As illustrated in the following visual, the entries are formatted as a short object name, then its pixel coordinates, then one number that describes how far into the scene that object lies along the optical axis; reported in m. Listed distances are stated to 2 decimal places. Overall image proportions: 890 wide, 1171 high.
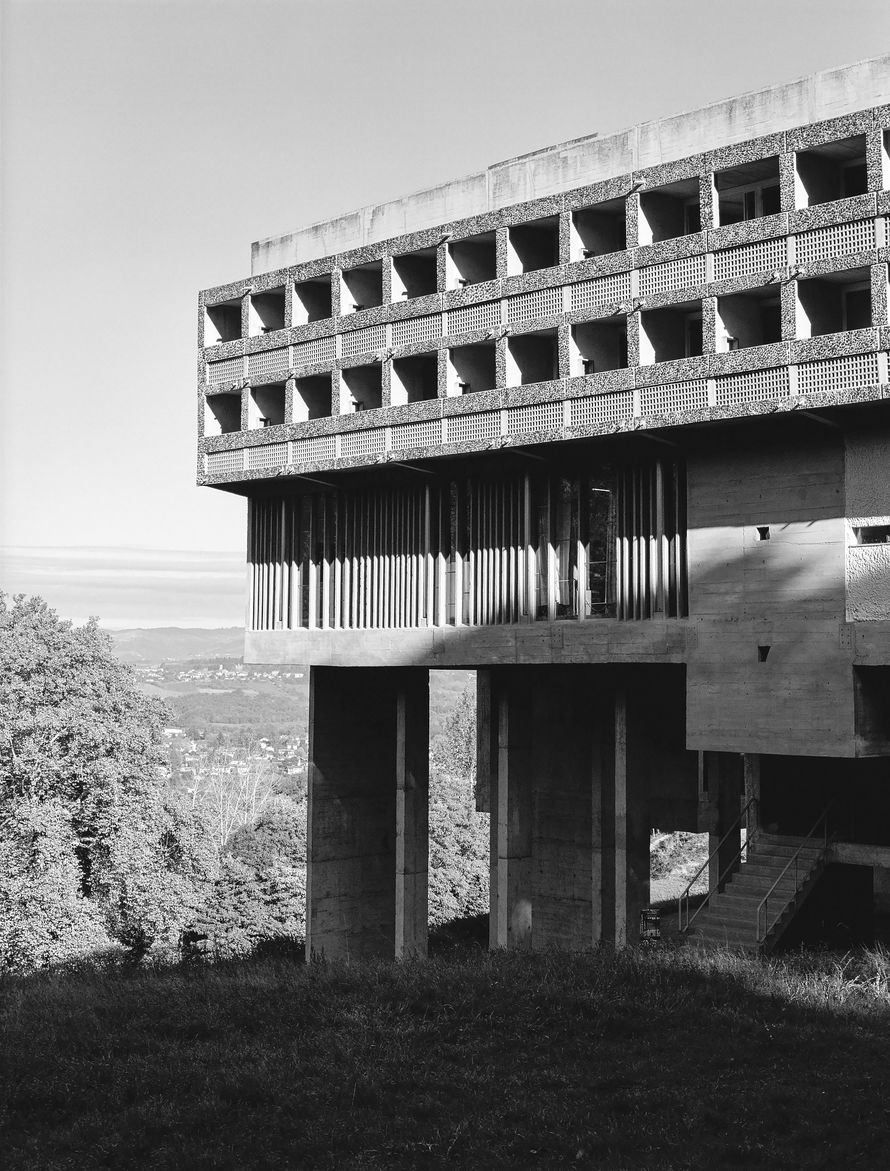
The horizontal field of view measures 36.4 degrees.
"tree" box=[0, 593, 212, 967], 41.72
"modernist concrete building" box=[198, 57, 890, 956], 23.66
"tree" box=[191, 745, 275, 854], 93.31
